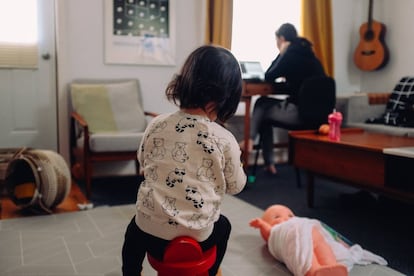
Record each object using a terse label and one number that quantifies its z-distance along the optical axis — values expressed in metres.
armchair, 2.87
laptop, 3.87
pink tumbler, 2.63
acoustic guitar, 4.42
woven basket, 2.44
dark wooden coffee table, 2.14
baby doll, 1.61
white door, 3.30
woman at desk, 3.36
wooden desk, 3.28
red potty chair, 1.06
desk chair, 3.21
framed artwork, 3.49
